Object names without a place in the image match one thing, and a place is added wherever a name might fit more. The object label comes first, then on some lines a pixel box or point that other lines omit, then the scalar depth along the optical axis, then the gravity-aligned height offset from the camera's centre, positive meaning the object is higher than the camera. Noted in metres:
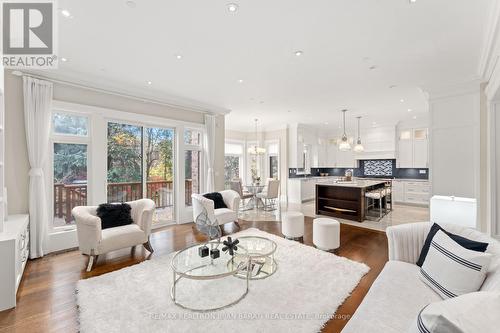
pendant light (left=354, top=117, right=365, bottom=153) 7.00 +0.57
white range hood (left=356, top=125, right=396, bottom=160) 8.00 +0.88
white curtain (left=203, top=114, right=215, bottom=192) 5.77 +0.53
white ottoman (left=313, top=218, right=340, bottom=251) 3.49 -1.07
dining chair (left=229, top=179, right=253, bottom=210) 6.62 -0.64
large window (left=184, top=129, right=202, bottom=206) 5.62 +0.14
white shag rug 1.94 -1.34
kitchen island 5.46 -0.84
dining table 6.69 -0.76
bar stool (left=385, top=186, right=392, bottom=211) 6.43 -0.96
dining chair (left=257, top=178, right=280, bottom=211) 6.75 -0.74
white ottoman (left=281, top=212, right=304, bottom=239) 4.00 -1.04
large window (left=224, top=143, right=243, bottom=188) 8.88 +0.25
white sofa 1.39 -0.94
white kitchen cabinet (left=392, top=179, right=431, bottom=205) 7.22 -0.85
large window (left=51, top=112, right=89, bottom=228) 3.81 +0.10
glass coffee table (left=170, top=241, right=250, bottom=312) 2.19 -1.09
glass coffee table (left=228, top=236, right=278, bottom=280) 2.67 -1.08
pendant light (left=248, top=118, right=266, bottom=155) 7.90 +0.60
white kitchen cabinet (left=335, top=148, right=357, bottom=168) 9.14 +0.30
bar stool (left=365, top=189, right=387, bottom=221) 5.51 -0.71
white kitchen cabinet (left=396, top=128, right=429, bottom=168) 7.40 +0.61
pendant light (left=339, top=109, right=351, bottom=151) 6.64 +0.63
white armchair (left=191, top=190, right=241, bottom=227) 4.29 -0.81
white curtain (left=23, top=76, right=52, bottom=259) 3.37 +0.32
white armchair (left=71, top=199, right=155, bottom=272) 3.01 -0.92
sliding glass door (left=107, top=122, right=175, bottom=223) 4.54 +0.07
